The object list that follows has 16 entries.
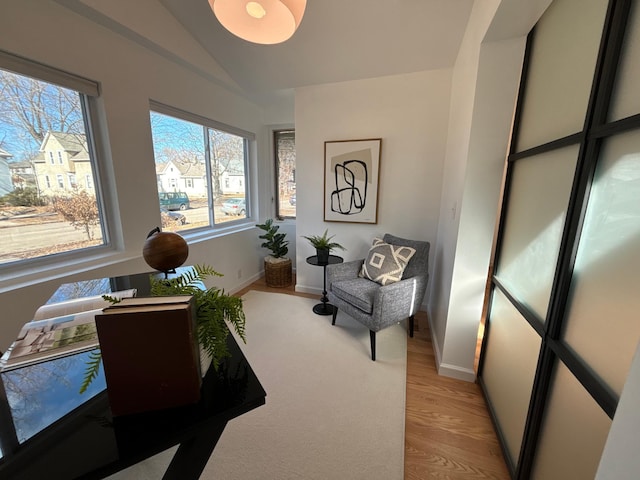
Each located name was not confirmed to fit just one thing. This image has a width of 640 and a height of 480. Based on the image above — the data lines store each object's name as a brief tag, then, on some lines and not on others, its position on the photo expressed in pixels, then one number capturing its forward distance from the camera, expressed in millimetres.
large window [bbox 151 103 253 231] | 2463
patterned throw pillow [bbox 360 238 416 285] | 2336
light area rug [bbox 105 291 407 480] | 1264
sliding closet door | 733
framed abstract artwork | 2793
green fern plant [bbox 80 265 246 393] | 696
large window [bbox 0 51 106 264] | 1471
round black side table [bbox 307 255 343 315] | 2742
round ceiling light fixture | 1118
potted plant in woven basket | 3438
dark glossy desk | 525
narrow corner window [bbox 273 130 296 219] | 3834
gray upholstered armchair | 2021
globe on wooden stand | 1113
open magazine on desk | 865
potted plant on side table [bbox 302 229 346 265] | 2641
